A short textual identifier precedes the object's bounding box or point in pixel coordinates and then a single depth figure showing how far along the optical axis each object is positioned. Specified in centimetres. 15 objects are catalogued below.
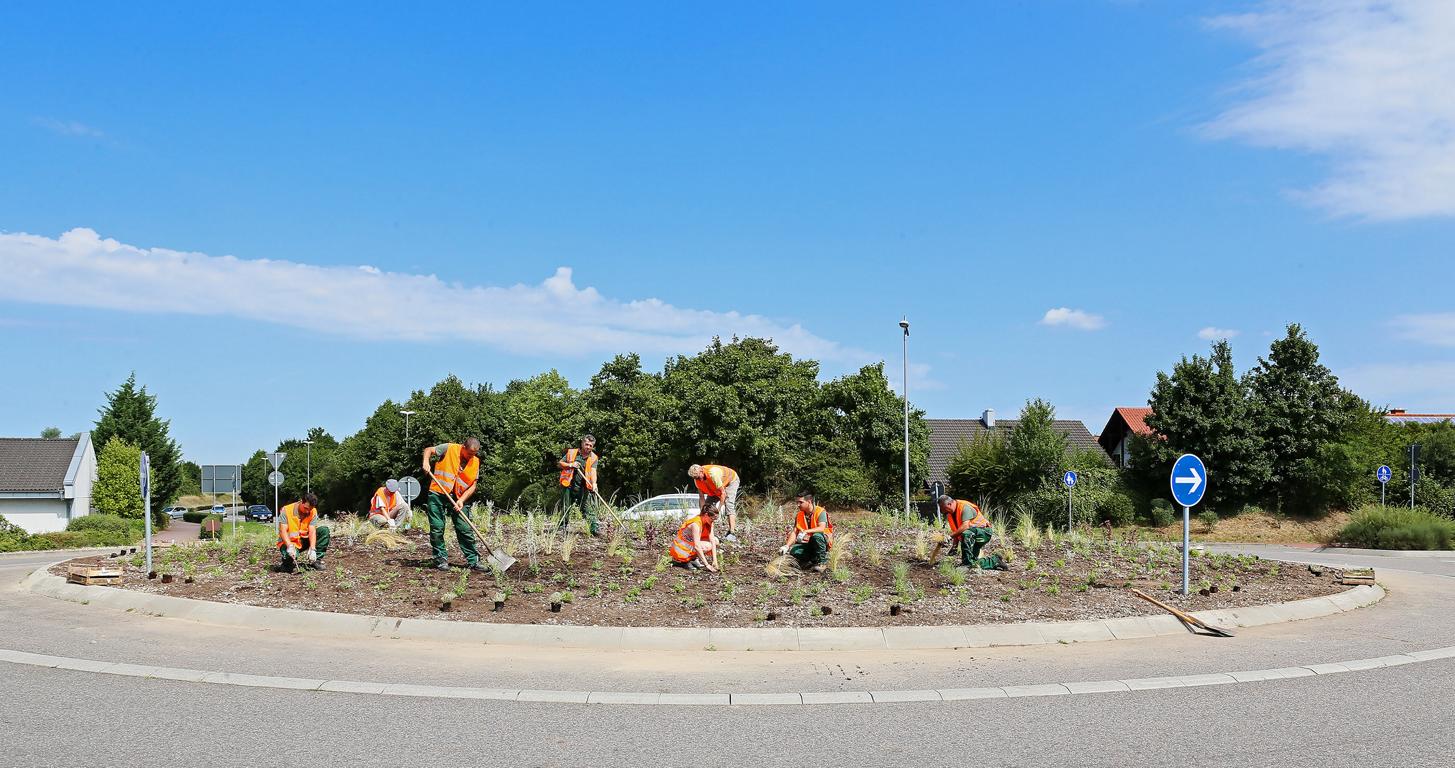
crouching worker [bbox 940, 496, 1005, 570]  1275
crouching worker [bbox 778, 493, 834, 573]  1212
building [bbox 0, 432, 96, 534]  4739
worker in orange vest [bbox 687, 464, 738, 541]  1295
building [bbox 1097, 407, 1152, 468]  5619
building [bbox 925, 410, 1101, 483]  5250
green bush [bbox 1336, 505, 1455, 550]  2844
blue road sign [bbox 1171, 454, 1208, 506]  1202
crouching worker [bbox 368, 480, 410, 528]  1669
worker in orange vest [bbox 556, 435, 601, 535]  1405
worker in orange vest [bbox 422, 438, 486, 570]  1182
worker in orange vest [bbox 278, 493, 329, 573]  1259
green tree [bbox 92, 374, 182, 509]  6100
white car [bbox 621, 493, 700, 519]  1622
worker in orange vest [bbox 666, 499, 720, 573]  1205
